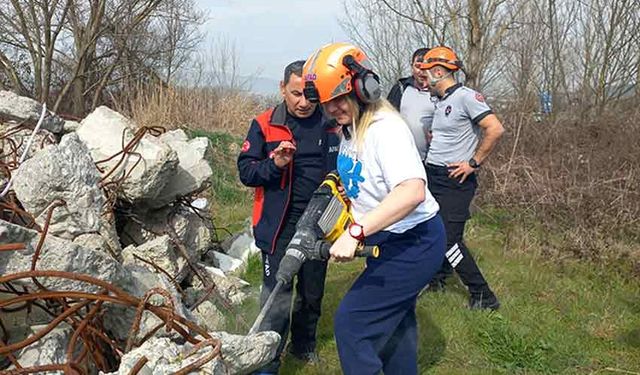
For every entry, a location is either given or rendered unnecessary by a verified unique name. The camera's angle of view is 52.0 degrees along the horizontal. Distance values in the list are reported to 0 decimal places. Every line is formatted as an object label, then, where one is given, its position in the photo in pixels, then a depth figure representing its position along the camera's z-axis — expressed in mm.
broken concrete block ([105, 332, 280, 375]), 2256
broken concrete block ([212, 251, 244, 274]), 5555
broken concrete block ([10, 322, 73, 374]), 2551
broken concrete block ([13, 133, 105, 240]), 3492
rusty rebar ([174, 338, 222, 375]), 2245
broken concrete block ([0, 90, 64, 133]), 5133
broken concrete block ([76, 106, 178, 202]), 4391
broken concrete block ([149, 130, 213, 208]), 4801
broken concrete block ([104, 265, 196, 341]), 2785
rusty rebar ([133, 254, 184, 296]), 4207
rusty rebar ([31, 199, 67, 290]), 2543
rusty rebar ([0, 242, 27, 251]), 2457
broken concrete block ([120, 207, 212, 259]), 4727
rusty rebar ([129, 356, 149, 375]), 2184
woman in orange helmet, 2646
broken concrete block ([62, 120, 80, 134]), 5509
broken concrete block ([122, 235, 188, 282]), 4316
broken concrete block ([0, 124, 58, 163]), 4645
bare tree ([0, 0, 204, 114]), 13109
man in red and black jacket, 3645
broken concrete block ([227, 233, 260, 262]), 5858
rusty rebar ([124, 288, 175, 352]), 2623
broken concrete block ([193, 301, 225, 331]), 4277
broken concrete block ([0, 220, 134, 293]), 2539
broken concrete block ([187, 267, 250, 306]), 4781
